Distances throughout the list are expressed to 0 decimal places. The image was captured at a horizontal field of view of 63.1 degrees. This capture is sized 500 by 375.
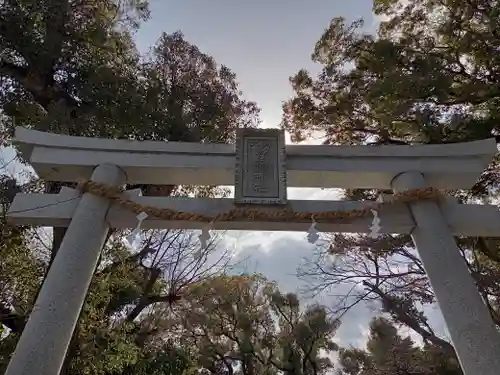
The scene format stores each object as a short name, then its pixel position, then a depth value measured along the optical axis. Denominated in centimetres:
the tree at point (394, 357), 542
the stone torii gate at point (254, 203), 200
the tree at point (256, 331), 768
